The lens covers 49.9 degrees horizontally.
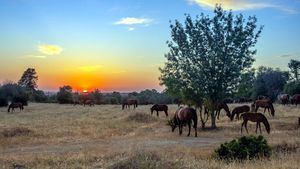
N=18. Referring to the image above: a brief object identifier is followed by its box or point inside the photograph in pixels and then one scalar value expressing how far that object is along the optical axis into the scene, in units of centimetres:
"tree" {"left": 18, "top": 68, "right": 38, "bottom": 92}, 10272
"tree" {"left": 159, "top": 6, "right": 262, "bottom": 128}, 2581
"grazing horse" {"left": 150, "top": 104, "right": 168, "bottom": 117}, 3840
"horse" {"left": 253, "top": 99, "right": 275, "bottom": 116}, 3371
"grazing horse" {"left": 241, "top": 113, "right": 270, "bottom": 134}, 2290
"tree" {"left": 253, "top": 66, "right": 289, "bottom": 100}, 7262
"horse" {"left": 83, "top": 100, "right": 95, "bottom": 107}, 6367
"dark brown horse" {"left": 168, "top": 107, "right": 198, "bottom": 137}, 2285
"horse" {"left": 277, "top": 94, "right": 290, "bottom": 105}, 4782
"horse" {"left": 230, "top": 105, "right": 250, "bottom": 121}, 3143
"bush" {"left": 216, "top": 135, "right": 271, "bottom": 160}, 1378
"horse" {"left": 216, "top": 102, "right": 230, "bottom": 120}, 3198
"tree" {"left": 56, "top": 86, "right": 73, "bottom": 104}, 7396
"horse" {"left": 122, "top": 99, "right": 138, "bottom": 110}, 5290
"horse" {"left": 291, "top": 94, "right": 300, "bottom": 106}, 4244
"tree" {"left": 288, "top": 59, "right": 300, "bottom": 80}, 8963
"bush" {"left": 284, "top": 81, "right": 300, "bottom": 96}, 6324
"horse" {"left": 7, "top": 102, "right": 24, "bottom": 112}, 4876
